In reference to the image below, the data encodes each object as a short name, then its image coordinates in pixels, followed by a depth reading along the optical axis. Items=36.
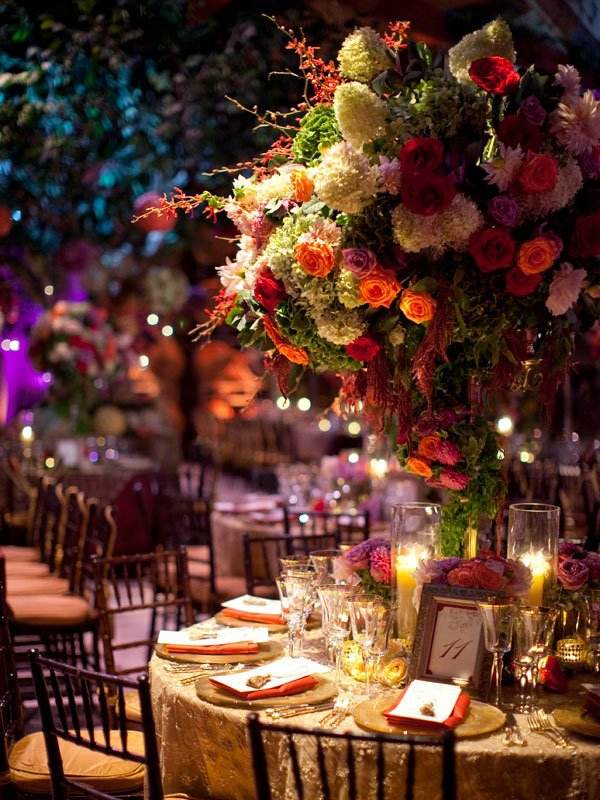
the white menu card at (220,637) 3.25
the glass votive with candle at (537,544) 3.05
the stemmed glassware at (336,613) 2.91
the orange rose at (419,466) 3.20
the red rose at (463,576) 2.91
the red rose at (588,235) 2.85
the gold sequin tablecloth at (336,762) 2.46
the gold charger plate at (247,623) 3.57
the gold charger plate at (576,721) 2.57
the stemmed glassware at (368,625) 2.77
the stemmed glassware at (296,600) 3.15
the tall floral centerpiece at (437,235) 2.81
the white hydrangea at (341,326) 2.99
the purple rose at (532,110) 2.82
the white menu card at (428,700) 2.58
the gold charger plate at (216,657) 3.15
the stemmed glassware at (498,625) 2.68
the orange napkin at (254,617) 3.62
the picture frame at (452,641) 2.82
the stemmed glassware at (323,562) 3.36
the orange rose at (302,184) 3.05
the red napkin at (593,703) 2.64
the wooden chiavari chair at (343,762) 2.16
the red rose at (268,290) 3.08
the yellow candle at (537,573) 3.04
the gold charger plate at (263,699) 2.76
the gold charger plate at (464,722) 2.55
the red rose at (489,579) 2.89
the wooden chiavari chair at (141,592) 3.99
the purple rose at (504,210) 2.81
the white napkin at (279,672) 2.84
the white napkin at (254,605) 3.67
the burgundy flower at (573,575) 3.09
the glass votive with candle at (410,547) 3.16
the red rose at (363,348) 3.04
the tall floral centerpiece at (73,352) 9.49
